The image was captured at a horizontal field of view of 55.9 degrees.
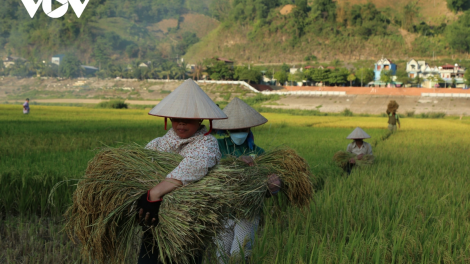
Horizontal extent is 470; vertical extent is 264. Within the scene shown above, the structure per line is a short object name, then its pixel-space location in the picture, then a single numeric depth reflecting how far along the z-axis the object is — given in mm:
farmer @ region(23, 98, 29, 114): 20166
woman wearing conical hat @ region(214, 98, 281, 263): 2693
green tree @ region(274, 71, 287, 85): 78625
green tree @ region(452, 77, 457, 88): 71019
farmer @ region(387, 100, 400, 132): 12784
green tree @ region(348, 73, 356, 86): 73000
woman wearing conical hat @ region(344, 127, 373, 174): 6586
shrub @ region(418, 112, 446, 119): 35269
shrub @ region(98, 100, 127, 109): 39684
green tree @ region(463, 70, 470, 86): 67312
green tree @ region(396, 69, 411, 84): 71312
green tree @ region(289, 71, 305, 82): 78938
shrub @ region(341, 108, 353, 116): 37031
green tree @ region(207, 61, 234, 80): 79562
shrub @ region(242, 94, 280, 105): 56116
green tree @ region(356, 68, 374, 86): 74188
